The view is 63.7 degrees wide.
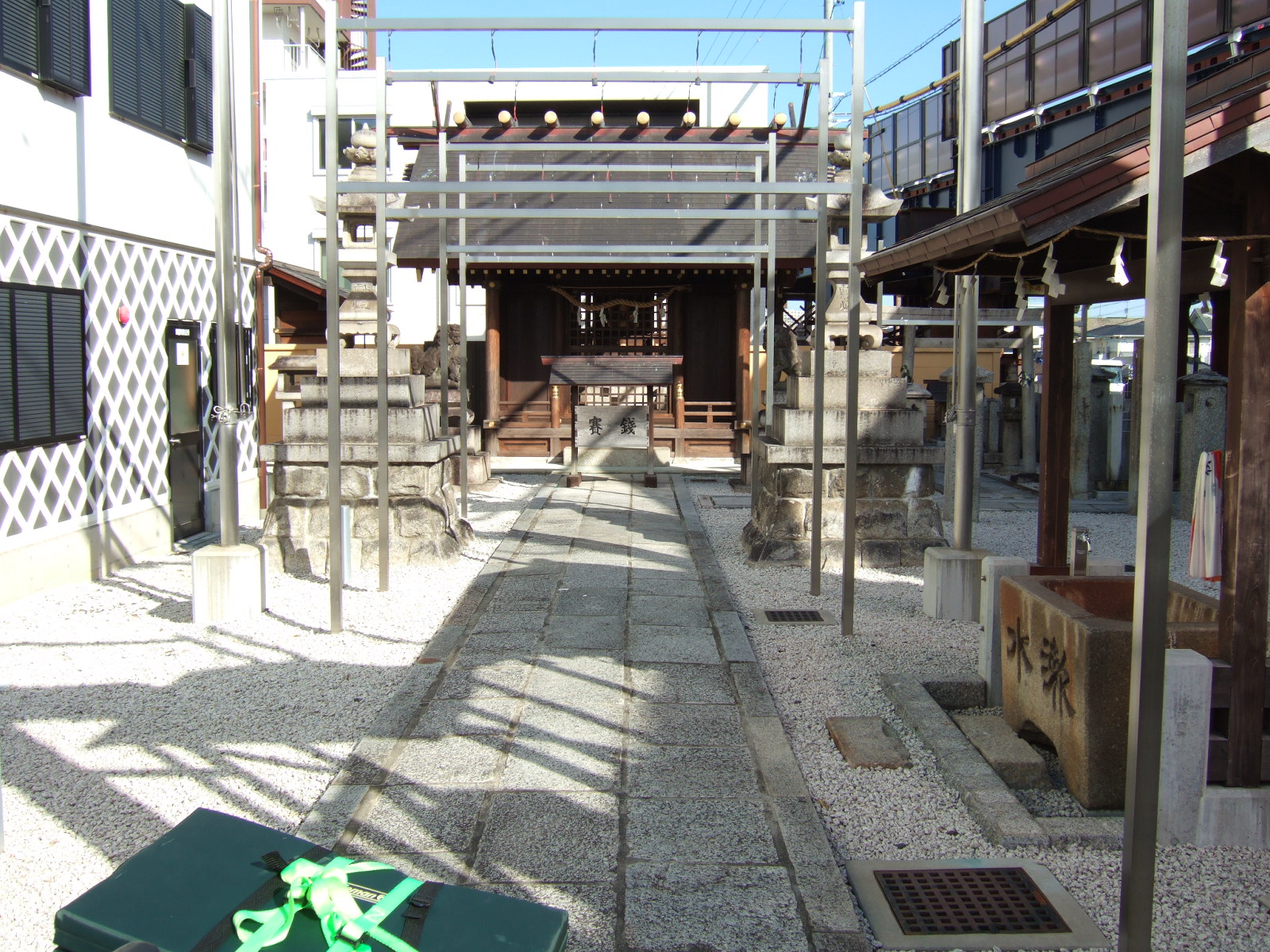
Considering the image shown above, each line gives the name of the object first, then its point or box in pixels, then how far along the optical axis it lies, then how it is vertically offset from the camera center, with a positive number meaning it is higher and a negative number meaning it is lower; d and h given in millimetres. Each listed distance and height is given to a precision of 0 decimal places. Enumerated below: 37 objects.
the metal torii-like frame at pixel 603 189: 5984 +1349
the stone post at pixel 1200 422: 11094 -154
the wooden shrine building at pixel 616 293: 15805 +1817
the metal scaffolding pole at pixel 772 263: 9231 +1412
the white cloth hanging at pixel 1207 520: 4422 -497
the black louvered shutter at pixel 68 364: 7641 +258
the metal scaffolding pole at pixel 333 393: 6242 +41
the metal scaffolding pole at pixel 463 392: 10477 +99
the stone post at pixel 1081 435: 12617 -346
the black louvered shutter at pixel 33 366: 7168 +230
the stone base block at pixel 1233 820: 3492 -1405
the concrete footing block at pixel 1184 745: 3453 -1141
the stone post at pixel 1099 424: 13342 -221
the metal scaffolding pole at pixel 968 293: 6352 +723
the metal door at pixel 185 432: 9633 -324
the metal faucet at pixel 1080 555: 5039 -727
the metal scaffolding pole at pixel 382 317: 7012 +601
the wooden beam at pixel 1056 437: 5535 -165
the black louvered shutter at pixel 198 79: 9719 +3073
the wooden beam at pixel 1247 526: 3471 -406
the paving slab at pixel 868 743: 4238 -1452
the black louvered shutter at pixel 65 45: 7340 +2604
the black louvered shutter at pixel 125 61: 8398 +2814
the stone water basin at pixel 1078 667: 3723 -1016
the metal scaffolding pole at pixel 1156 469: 2480 -149
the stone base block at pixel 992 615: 4871 -1006
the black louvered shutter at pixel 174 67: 9297 +3049
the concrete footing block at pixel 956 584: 6637 -1160
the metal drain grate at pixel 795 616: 6707 -1414
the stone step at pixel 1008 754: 4078 -1419
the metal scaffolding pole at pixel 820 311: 6918 +630
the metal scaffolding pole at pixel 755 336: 10535 +742
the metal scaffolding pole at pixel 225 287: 6465 +722
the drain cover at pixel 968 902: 3014 -1525
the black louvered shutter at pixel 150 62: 8836 +2953
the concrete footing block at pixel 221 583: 6559 -1183
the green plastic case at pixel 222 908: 1901 -981
